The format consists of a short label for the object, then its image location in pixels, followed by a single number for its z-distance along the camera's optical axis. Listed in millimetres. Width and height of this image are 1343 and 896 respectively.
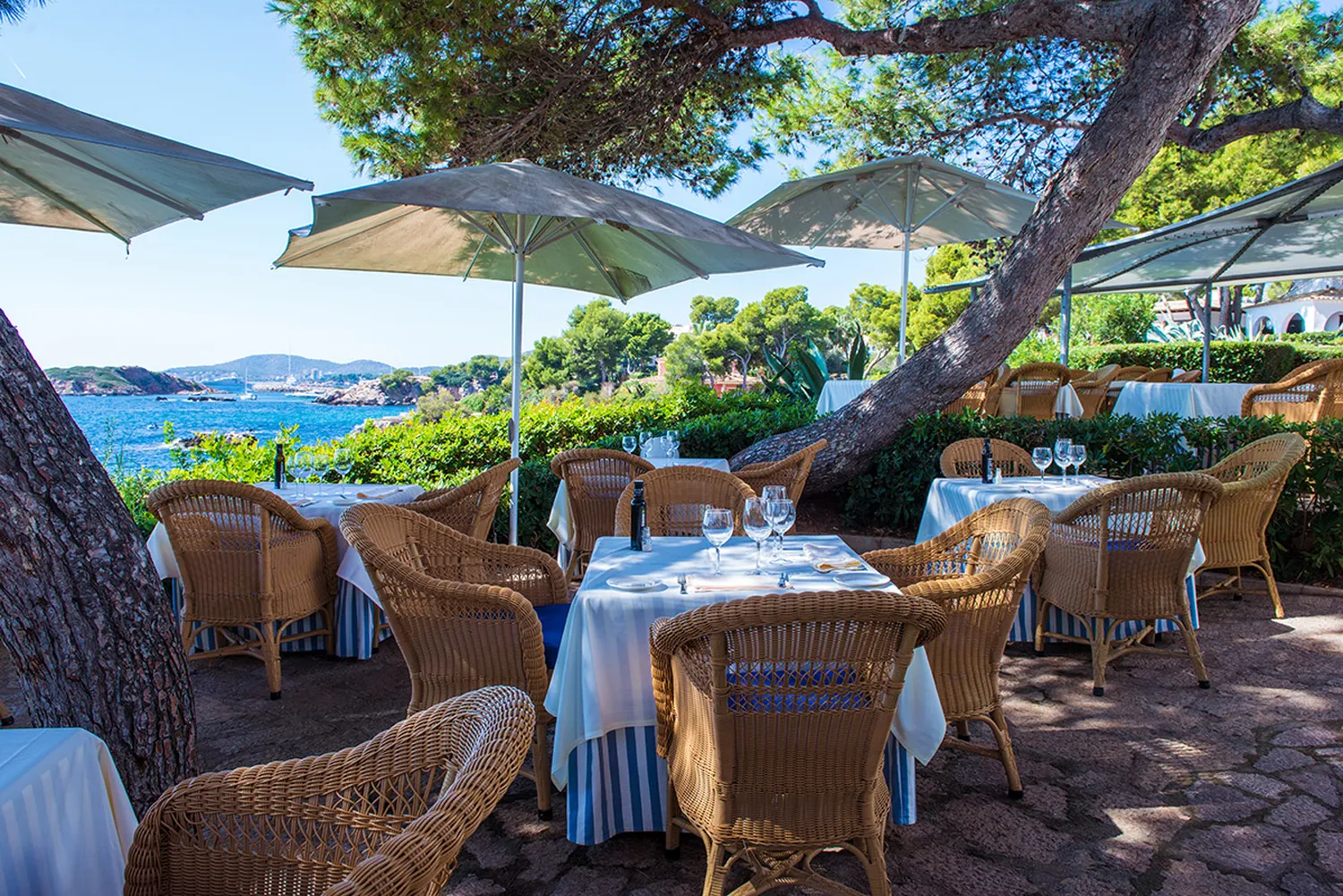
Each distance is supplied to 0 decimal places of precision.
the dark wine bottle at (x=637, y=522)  3051
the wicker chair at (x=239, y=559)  3746
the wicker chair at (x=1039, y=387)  8906
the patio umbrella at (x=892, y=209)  7320
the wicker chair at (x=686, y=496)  4020
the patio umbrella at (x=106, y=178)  2877
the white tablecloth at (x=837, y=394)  8484
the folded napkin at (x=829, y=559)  2812
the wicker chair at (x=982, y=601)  2486
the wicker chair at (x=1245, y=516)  4410
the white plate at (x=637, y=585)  2516
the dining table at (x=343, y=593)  4078
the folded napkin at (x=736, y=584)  2512
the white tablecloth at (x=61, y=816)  1243
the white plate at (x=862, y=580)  2562
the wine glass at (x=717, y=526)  2725
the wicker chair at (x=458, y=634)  2594
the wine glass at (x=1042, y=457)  4617
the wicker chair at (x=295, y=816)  1320
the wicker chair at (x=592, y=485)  4766
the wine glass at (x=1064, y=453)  4535
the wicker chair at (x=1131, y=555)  3600
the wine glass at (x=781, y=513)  2787
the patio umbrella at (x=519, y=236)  3881
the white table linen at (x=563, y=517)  5086
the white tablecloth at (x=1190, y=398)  8344
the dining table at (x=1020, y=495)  4250
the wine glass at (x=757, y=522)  2754
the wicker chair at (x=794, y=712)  1778
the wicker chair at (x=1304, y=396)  7195
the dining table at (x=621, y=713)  2363
